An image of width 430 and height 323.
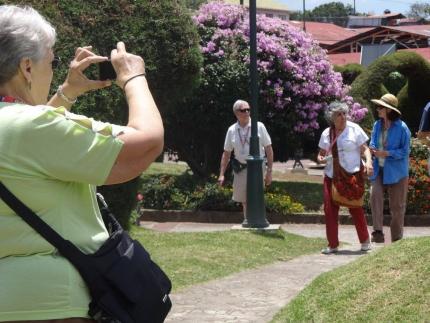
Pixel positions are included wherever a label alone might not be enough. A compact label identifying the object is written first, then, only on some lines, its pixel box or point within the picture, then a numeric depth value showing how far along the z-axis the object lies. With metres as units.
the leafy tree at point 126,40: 7.83
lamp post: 11.20
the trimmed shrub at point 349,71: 27.97
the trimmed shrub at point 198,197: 14.02
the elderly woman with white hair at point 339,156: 9.46
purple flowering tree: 15.64
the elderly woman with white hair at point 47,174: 2.43
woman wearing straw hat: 9.70
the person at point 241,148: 11.34
